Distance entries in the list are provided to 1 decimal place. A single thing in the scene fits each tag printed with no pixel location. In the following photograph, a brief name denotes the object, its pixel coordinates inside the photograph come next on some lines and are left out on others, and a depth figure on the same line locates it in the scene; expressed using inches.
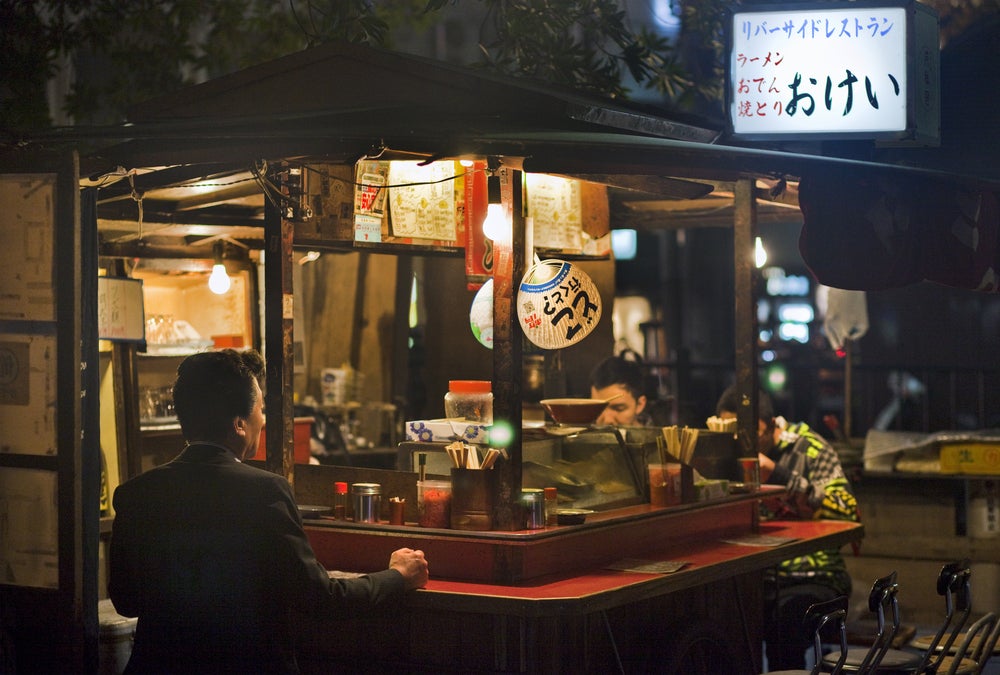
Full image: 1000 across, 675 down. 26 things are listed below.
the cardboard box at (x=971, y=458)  438.9
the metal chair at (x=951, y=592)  250.1
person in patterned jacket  341.4
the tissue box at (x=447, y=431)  257.1
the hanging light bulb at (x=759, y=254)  346.0
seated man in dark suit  189.9
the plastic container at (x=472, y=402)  270.2
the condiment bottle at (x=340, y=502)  262.5
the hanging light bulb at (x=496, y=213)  248.5
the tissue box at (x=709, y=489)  301.1
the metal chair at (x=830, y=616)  224.5
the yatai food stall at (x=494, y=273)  235.5
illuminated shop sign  300.4
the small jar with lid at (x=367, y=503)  256.4
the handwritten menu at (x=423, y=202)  294.7
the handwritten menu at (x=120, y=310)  351.3
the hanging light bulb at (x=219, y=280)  378.6
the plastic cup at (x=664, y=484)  289.9
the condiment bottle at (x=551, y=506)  252.1
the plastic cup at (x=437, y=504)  249.0
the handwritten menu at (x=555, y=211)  337.4
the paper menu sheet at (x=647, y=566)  256.4
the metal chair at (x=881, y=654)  238.7
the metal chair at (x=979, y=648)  242.5
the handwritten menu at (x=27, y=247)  243.0
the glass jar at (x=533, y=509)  247.8
